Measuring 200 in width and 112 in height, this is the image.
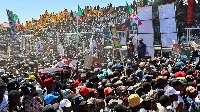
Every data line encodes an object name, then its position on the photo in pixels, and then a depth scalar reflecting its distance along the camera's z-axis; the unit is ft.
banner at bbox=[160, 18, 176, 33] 45.27
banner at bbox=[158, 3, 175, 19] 45.44
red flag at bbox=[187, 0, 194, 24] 83.25
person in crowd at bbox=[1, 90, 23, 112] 13.29
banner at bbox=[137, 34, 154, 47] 47.39
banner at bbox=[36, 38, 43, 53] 73.14
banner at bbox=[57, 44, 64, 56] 52.33
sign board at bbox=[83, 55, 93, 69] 37.32
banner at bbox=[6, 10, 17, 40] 76.84
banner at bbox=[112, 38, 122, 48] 43.37
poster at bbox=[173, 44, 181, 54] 44.21
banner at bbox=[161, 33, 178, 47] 45.33
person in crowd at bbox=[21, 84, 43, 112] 12.75
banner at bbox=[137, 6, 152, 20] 47.56
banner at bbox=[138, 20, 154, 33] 47.57
